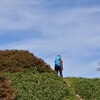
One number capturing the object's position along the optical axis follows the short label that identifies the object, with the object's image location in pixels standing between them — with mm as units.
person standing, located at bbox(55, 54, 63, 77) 40531
